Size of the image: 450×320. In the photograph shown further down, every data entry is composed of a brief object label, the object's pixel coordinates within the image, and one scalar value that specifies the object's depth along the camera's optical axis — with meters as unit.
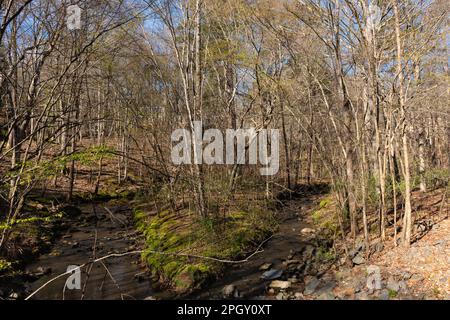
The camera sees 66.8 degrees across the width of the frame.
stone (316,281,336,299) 6.50
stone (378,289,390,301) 5.88
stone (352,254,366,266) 7.33
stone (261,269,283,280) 7.47
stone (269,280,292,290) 6.95
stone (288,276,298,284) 7.20
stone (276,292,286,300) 6.46
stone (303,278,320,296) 6.64
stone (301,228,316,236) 10.80
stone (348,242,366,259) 7.77
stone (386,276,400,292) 6.01
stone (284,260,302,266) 8.30
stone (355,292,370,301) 6.05
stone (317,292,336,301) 6.21
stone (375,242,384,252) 7.57
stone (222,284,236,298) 6.72
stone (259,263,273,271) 7.97
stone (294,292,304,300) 6.46
